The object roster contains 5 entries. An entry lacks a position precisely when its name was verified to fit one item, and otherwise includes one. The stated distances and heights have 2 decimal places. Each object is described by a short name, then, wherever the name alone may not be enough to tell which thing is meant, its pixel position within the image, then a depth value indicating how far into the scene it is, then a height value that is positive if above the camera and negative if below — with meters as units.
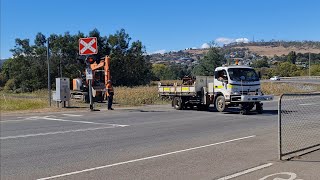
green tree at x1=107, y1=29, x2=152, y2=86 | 70.38 +5.25
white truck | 20.12 +0.16
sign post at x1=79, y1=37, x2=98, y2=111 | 21.78 +2.30
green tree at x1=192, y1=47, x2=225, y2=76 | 52.47 +3.99
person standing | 22.50 +0.04
